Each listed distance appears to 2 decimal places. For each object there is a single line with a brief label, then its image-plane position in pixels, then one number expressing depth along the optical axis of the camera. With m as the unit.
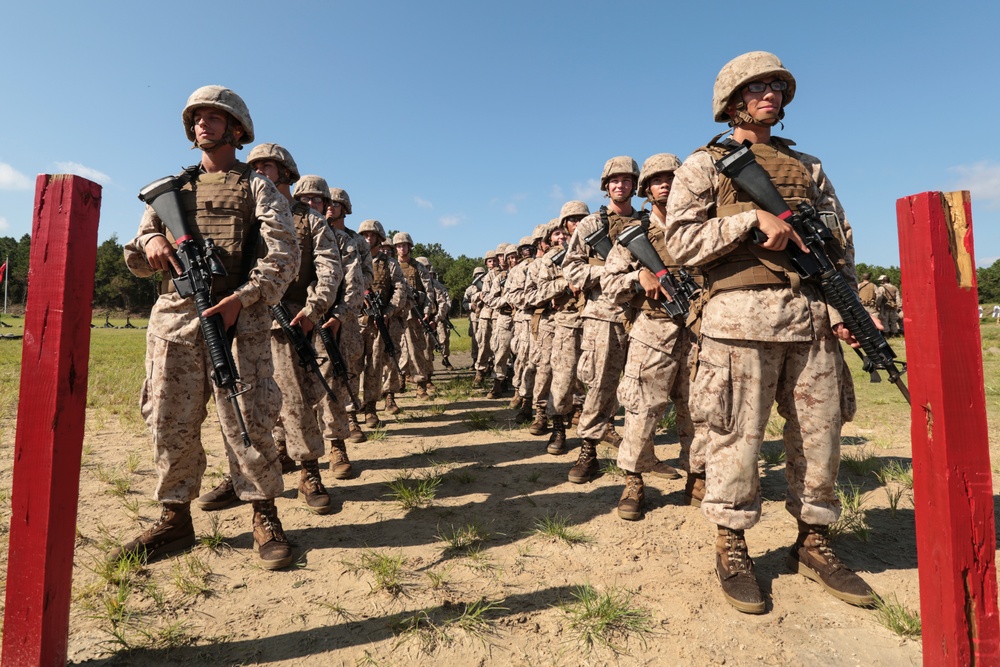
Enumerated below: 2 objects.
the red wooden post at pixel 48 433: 1.76
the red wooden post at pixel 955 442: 1.59
